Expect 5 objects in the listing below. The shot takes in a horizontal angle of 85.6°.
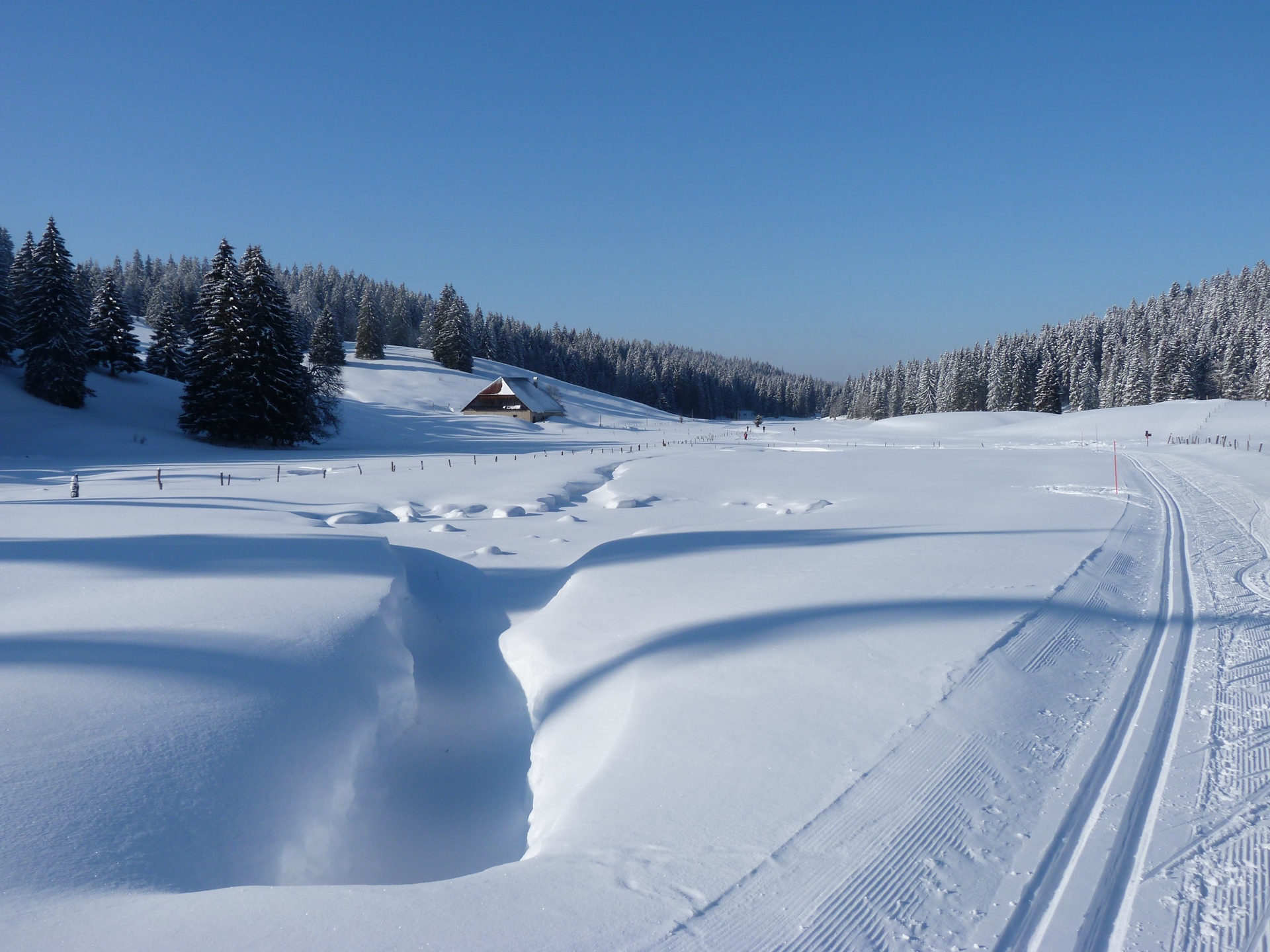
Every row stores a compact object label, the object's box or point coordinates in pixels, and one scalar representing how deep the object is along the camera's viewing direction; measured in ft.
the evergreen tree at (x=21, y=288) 118.62
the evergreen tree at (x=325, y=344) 201.67
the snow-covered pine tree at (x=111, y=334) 136.87
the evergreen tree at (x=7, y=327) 127.13
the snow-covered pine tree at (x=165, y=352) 168.96
